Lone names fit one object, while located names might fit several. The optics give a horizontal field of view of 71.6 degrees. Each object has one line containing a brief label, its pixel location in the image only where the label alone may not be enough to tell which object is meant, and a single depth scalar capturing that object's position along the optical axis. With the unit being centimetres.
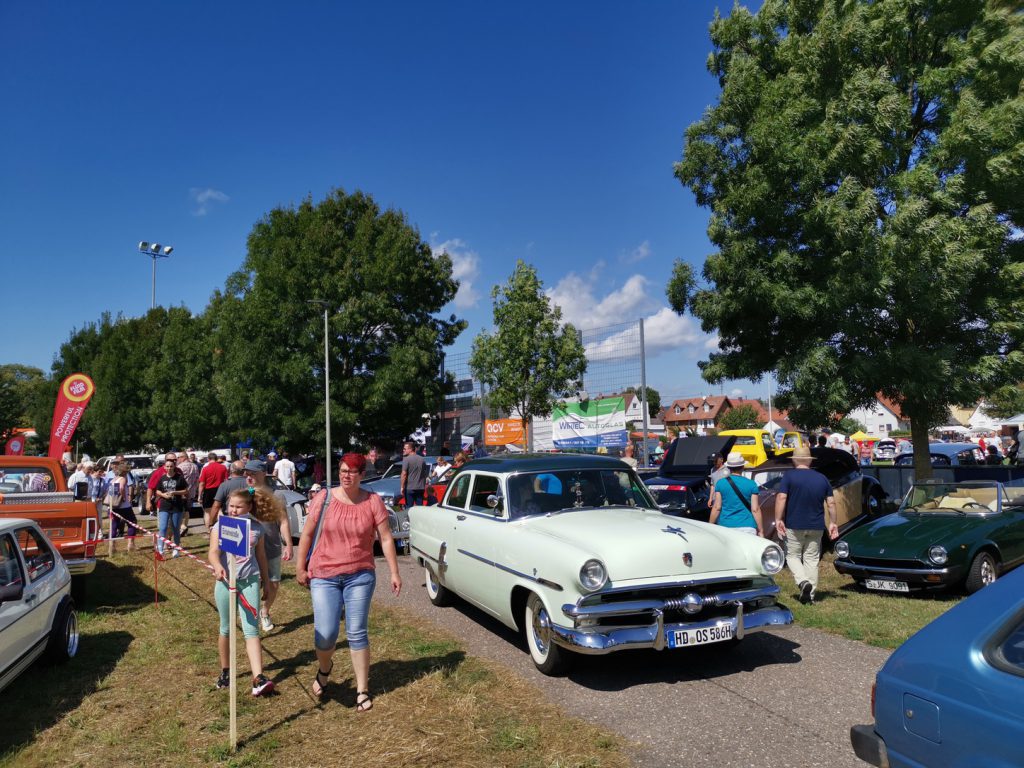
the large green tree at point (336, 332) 2661
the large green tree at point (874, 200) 1104
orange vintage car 808
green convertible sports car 774
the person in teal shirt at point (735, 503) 778
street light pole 2472
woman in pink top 482
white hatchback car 491
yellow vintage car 2281
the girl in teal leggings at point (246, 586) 511
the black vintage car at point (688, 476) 1139
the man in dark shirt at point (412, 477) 1320
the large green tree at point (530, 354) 2372
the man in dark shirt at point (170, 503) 1177
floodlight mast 5966
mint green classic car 502
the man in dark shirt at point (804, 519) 771
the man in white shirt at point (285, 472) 1783
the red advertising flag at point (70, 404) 1767
